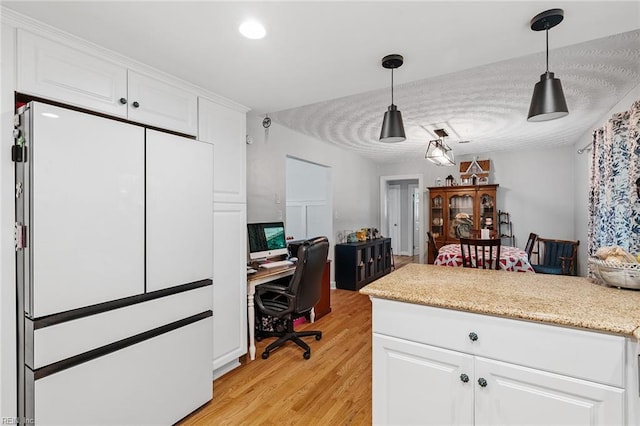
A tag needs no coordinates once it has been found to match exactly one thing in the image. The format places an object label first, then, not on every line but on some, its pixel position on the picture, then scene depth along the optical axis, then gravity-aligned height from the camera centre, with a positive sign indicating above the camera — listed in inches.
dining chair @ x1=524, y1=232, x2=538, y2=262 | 188.1 -19.2
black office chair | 104.7 -28.3
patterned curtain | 93.4 +10.4
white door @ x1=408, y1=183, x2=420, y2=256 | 339.6 -1.9
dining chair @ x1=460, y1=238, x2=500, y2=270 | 124.8 -20.7
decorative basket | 56.9 -11.7
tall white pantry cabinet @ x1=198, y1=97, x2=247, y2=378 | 93.4 -5.3
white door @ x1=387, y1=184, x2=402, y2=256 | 344.8 -4.7
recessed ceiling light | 59.5 +36.5
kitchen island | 44.2 -23.0
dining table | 141.7 -22.4
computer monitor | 119.2 -11.1
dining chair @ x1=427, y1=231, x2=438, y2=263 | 178.2 -19.6
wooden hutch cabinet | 217.0 +1.4
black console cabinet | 197.6 -34.2
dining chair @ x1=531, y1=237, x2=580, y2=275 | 167.6 -26.1
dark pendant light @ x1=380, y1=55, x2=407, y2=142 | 76.5 +21.7
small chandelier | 143.5 +28.0
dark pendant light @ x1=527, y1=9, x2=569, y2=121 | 56.4 +22.5
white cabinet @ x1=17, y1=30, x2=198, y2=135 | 58.1 +28.4
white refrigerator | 53.3 -11.7
